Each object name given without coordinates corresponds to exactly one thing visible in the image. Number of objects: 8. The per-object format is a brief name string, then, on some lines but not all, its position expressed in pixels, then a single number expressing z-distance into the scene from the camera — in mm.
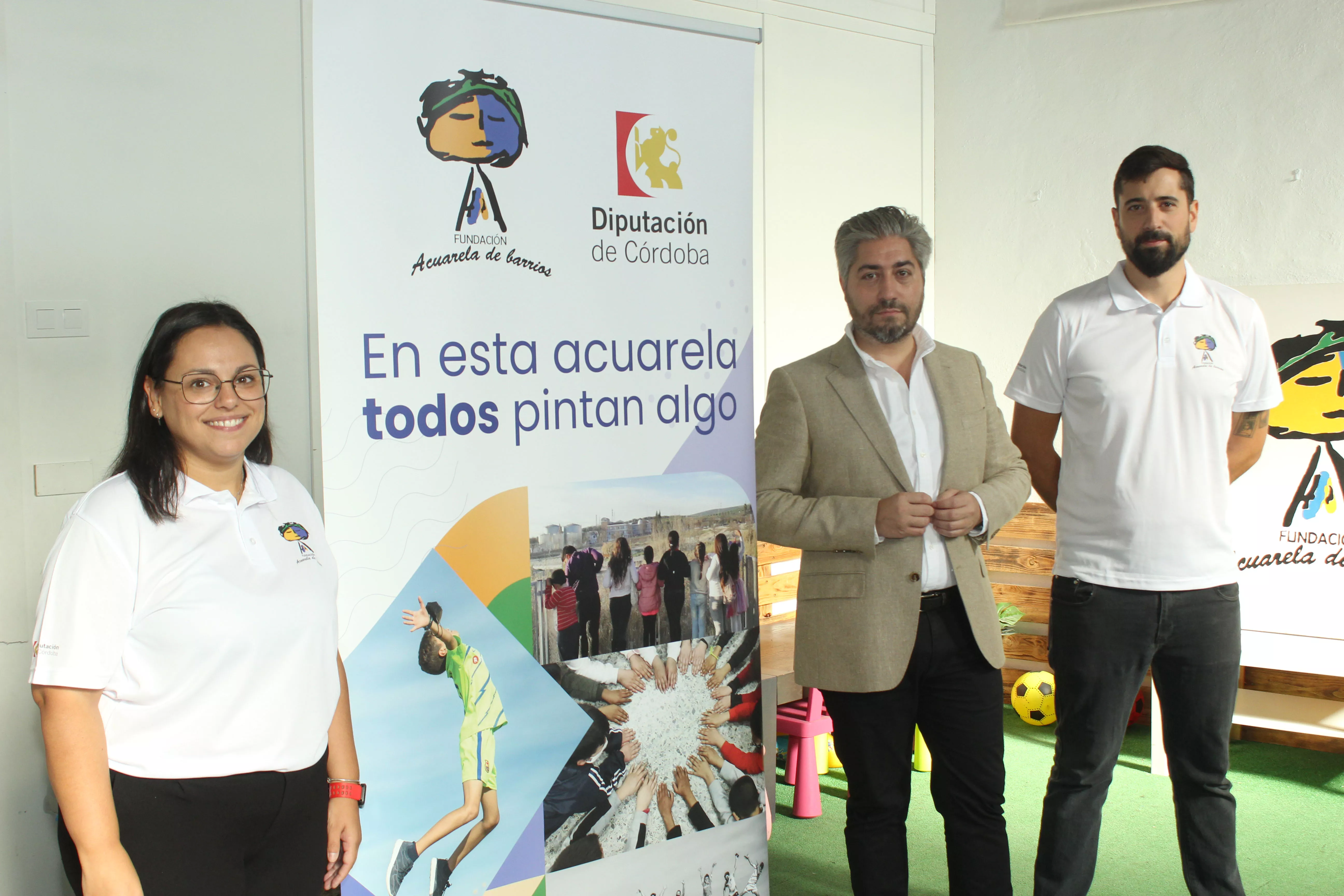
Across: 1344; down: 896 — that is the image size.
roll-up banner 1796
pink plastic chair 3451
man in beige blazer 2074
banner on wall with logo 3580
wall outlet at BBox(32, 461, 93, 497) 1998
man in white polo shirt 2234
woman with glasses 1333
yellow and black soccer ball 4246
